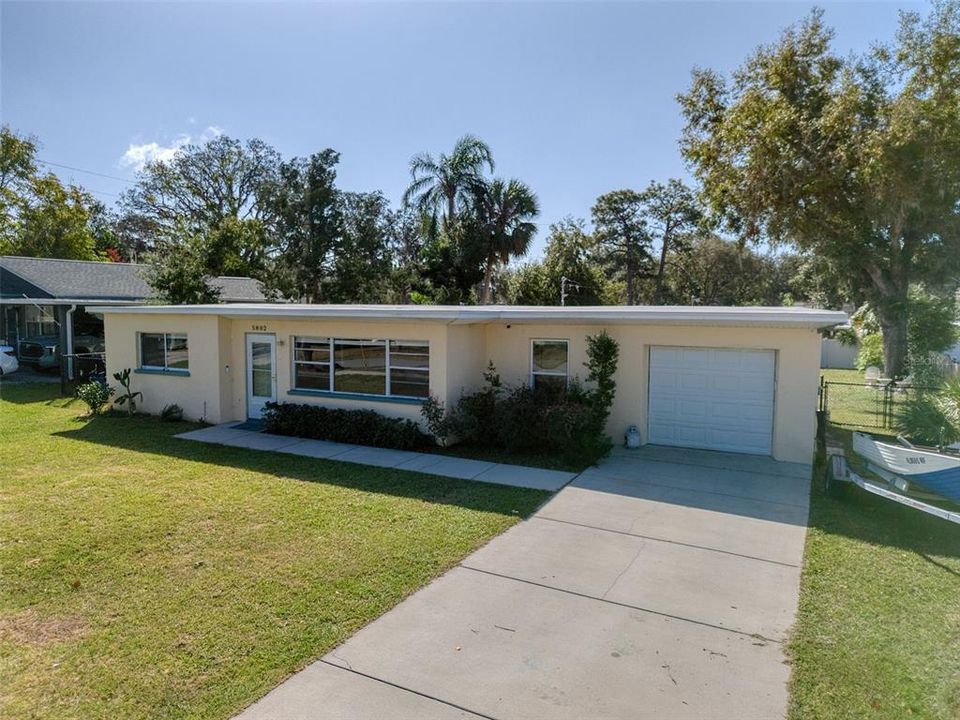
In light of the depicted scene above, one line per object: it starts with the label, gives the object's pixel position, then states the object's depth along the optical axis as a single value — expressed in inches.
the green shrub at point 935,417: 407.2
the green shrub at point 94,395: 553.9
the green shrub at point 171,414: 536.4
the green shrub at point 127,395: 564.4
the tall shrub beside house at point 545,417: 408.5
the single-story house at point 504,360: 416.2
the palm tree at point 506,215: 1106.4
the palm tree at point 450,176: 1115.3
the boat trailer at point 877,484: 253.4
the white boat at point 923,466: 282.9
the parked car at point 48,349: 840.9
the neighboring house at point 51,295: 858.1
